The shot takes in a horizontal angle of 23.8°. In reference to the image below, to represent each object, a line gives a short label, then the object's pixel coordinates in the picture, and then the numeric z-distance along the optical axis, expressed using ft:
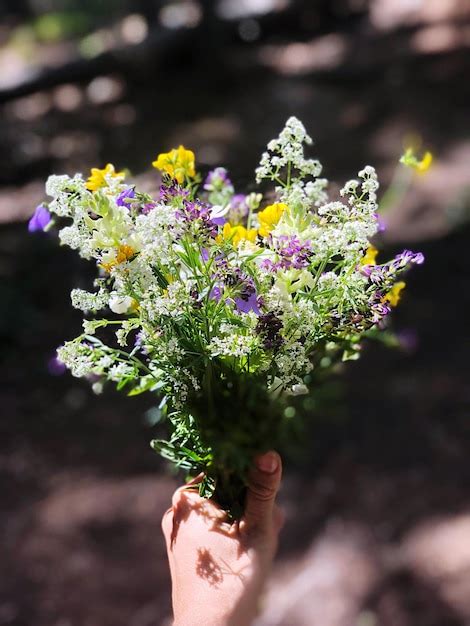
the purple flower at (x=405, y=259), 2.29
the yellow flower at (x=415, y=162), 2.49
